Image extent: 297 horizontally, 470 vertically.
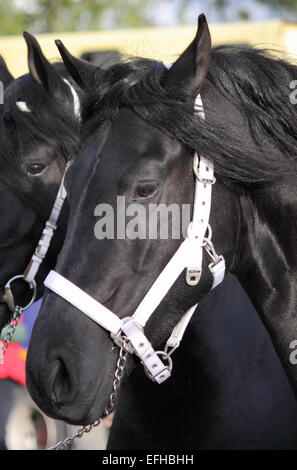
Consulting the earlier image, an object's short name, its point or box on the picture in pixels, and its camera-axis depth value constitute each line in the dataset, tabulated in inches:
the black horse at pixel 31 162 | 246.4
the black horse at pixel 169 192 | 159.9
